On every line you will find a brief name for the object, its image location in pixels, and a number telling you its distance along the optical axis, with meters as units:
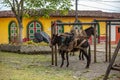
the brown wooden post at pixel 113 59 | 5.51
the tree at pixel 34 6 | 15.18
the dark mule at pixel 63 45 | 9.39
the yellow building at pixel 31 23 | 21.97
